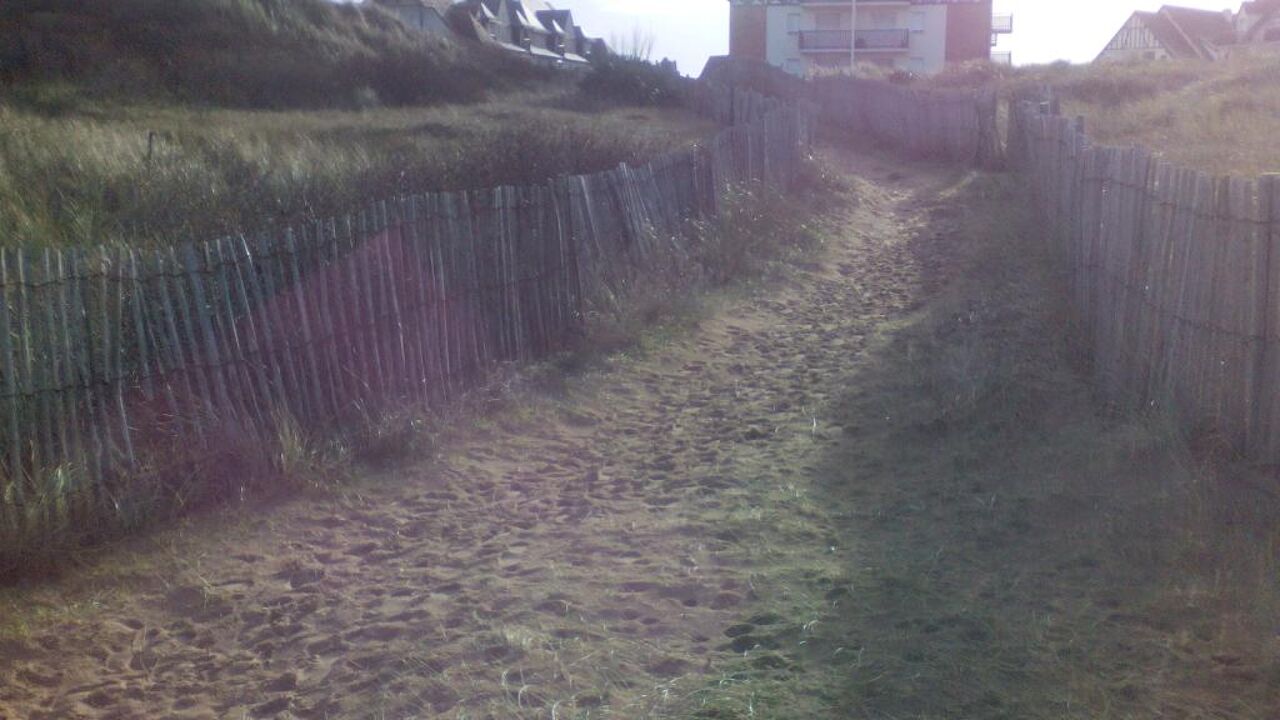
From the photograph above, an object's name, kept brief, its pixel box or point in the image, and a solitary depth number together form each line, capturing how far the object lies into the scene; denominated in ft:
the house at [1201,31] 159.53
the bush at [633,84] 93.25
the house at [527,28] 146.00
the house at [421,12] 149.38
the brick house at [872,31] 169.99
